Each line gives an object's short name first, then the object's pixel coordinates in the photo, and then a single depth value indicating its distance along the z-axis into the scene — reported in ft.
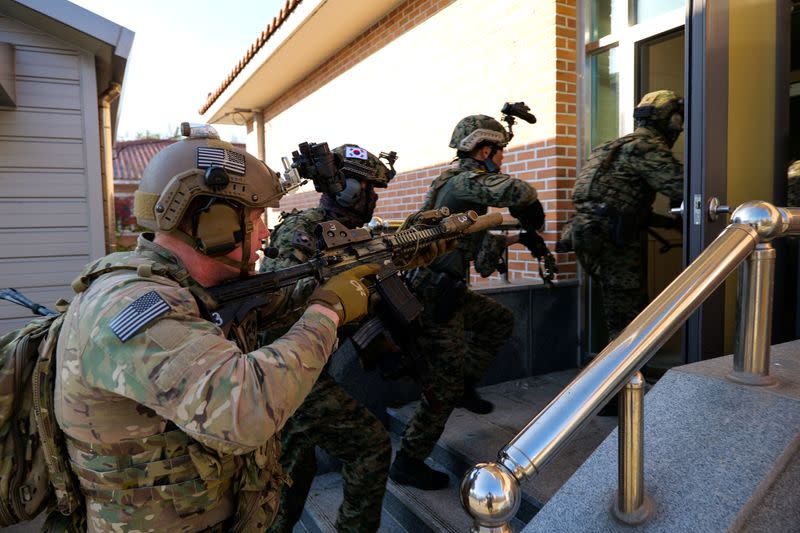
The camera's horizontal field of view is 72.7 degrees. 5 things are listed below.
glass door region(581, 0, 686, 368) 13.65
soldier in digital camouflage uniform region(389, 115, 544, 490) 10.00
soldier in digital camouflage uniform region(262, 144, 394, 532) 7.70
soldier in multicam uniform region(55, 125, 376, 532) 3.97
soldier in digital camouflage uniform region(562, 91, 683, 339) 11.44
